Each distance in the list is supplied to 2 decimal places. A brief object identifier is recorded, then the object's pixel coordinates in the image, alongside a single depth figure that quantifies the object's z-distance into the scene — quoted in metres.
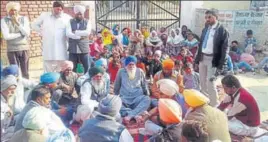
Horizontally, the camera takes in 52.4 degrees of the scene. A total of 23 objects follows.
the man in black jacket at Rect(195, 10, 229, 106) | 4.04
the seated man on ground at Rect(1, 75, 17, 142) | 2.08
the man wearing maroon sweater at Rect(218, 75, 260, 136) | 3.13
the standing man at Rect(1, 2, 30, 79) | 4.24
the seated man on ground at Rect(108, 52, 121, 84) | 5.30
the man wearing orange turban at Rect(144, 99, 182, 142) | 2.66
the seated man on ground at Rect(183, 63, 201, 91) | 4.48
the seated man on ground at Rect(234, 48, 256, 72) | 6.60
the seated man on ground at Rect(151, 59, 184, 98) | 4.17
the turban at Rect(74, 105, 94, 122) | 3.65
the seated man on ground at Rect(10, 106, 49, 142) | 2.28
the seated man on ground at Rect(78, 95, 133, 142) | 2.44
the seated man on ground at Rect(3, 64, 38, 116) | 2.68
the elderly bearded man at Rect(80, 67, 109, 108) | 3.75
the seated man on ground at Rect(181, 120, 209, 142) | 2.05
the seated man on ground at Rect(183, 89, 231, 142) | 2.55
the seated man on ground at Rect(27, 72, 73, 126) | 3.41
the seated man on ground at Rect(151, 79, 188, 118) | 3.25
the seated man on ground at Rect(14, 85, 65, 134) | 2.60
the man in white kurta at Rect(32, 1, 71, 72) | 4.31
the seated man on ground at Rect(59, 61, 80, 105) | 4.00
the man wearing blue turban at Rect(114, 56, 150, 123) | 4.08
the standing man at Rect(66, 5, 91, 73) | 4.39
